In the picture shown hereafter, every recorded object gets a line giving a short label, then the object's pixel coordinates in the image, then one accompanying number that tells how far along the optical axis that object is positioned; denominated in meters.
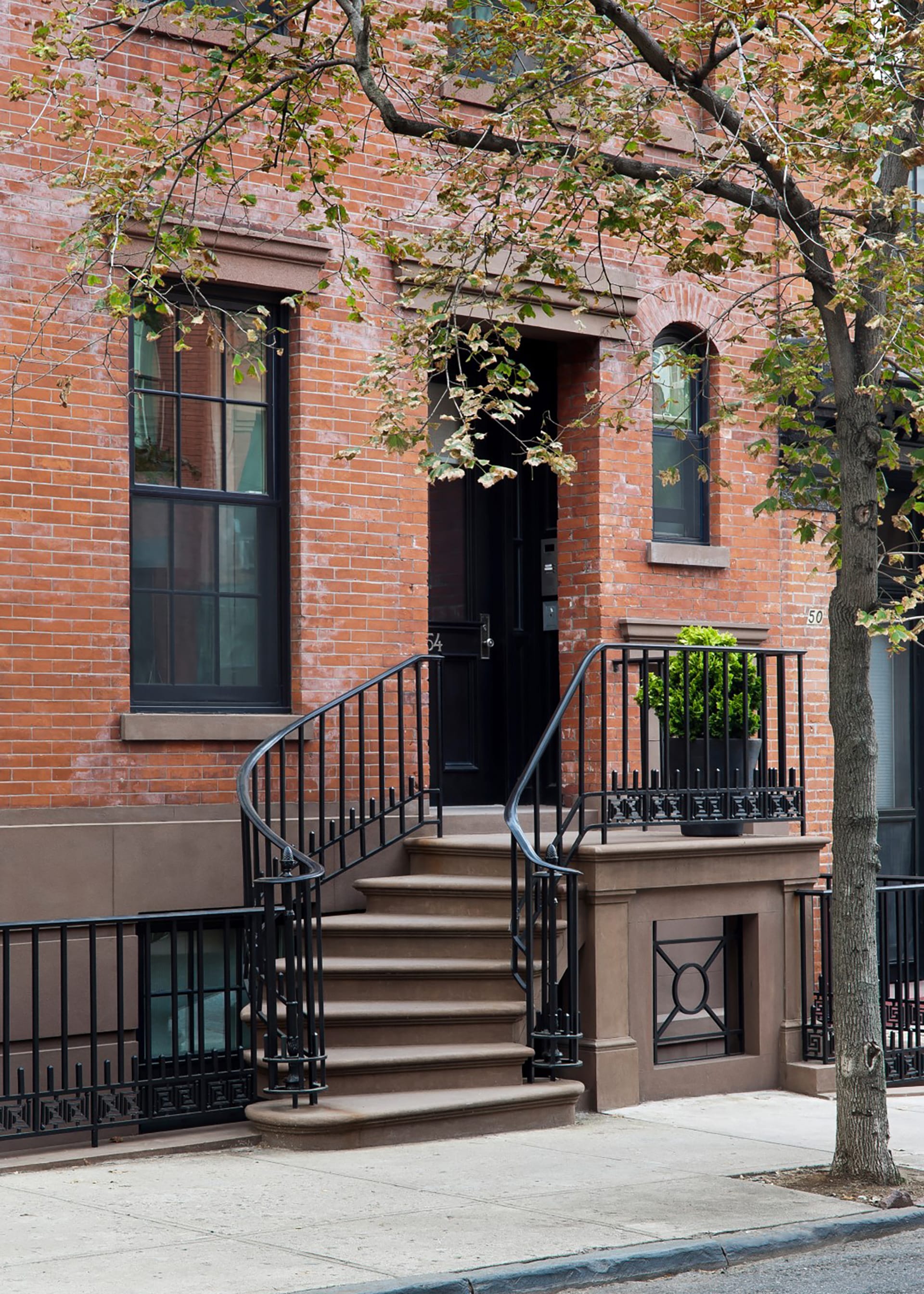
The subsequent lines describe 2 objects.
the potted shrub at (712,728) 19.21
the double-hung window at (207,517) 17.90
